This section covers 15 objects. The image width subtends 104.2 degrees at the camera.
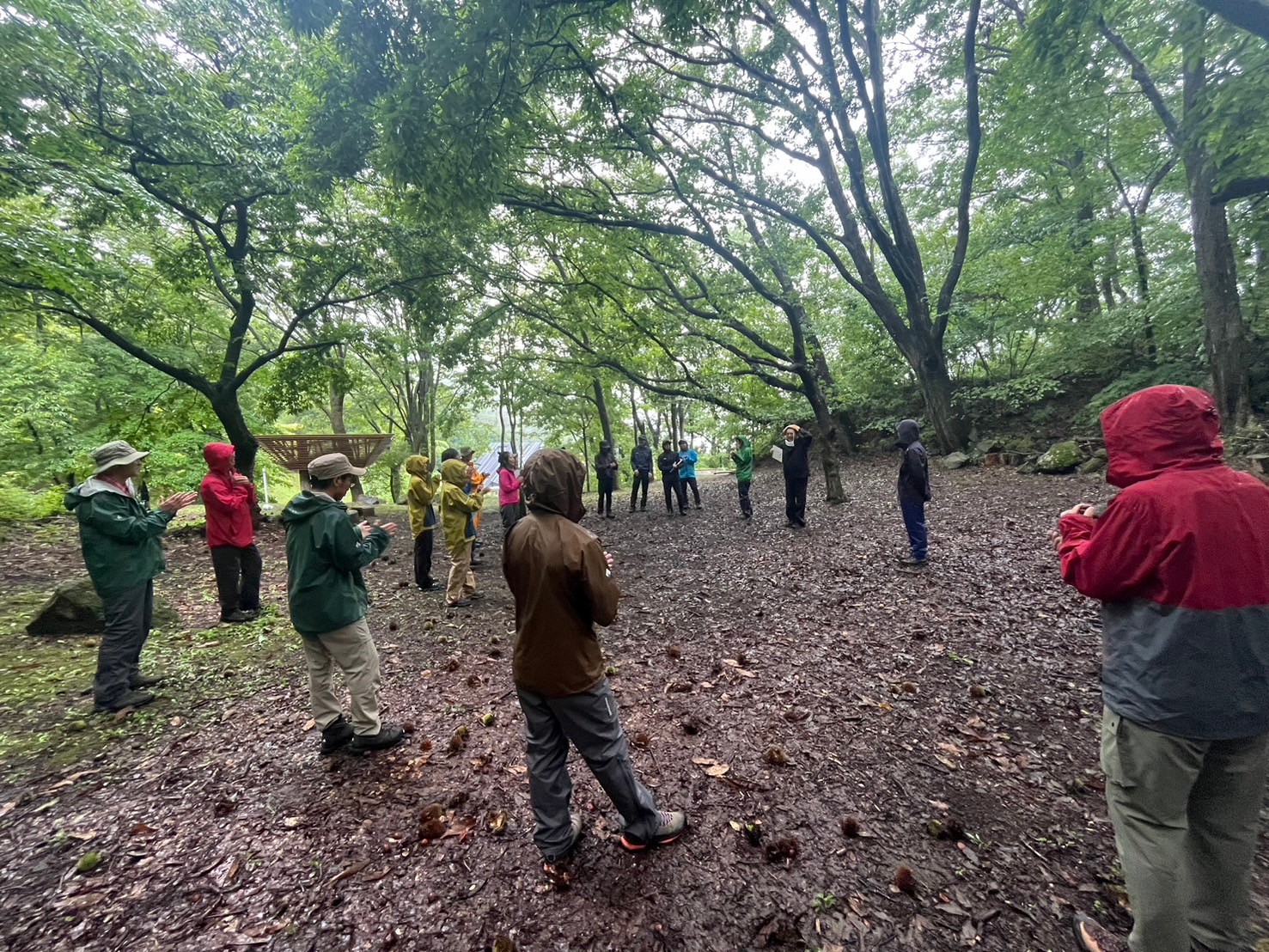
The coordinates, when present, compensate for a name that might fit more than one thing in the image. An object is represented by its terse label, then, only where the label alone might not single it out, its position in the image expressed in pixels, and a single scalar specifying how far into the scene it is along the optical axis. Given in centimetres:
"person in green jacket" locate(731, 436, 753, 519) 1195
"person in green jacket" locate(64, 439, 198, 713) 428
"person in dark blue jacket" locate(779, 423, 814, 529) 992
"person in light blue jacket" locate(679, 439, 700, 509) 1359
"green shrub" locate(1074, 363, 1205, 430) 1170
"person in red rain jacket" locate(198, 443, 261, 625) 606
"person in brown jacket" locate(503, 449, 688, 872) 246
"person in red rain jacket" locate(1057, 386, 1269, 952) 170
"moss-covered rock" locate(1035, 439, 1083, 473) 1188
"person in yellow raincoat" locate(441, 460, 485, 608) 707
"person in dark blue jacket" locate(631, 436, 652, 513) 1418
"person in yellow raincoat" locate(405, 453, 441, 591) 731
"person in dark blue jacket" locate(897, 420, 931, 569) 696
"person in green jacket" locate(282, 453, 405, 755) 346
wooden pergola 1159
